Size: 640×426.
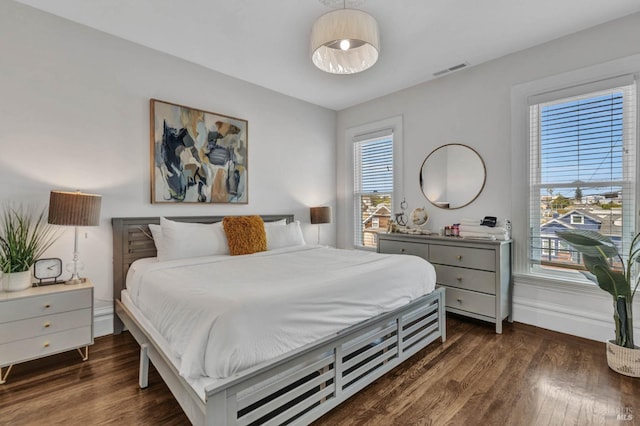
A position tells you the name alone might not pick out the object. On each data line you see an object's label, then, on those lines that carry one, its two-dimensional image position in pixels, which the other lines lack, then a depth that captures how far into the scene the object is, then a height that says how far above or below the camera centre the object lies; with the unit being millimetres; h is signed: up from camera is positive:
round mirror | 3352 +408
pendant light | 1938 +1196
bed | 1332 -838
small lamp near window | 4211 -51
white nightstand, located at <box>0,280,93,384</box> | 1964 -756
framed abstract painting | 3041 +610
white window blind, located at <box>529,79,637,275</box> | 2484 +360
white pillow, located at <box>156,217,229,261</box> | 2701 -265
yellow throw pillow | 2986 -232
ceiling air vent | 3285 +1578
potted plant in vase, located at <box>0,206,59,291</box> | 2125 -230
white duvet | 1362 -497
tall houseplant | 2055 -551
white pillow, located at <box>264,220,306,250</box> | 3338 -280
